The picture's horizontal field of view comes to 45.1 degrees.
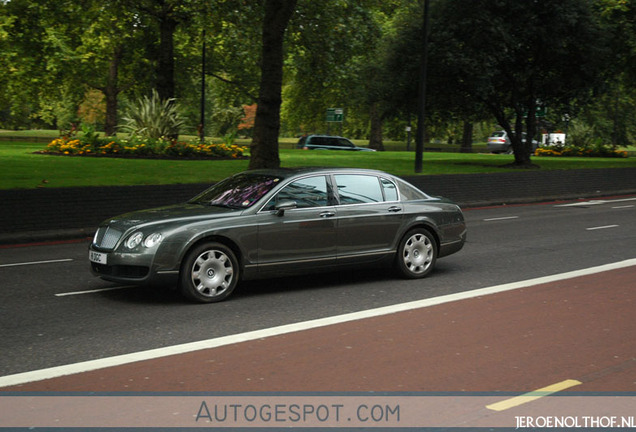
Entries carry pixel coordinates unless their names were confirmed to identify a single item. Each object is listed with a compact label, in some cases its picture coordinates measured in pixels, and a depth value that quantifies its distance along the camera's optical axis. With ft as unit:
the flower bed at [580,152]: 152.66
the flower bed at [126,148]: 85.61
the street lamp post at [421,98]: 77.56
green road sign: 127.03
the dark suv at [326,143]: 153.17
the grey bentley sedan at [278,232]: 26.78
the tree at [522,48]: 89.81
